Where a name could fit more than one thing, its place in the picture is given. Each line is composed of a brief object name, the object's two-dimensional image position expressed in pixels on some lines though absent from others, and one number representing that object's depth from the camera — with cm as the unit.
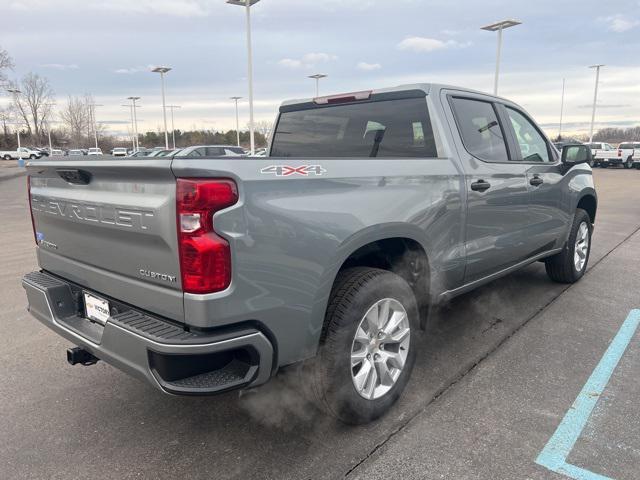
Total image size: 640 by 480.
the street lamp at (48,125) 7938
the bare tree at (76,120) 8738
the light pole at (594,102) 4653
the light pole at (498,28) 2648
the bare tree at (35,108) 7800
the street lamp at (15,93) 5313
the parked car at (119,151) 5362
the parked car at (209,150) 1926
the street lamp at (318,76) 3672
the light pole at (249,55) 2262
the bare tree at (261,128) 7970
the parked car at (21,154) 5750
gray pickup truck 204
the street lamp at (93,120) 8554
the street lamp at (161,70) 4169
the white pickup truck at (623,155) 3183
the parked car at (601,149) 3288
